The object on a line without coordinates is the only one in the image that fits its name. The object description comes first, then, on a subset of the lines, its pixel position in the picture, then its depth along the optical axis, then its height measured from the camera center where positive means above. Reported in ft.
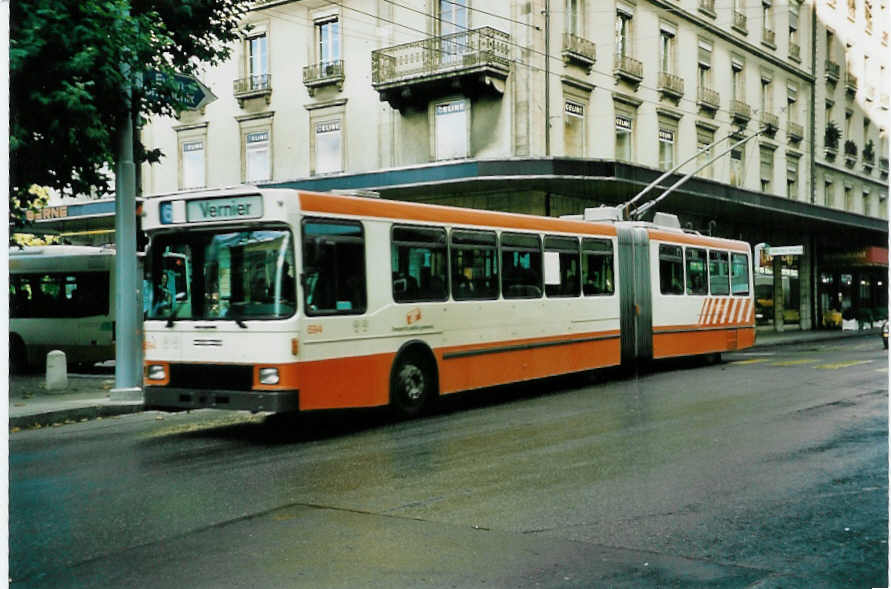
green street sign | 41.03 +9.86
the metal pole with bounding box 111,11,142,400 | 45.39 +1.46
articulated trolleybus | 32.32 +0.01
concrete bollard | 50.16 -3.59
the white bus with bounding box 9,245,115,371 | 66.59 -0.21
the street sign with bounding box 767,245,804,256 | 97.50 +4.69
